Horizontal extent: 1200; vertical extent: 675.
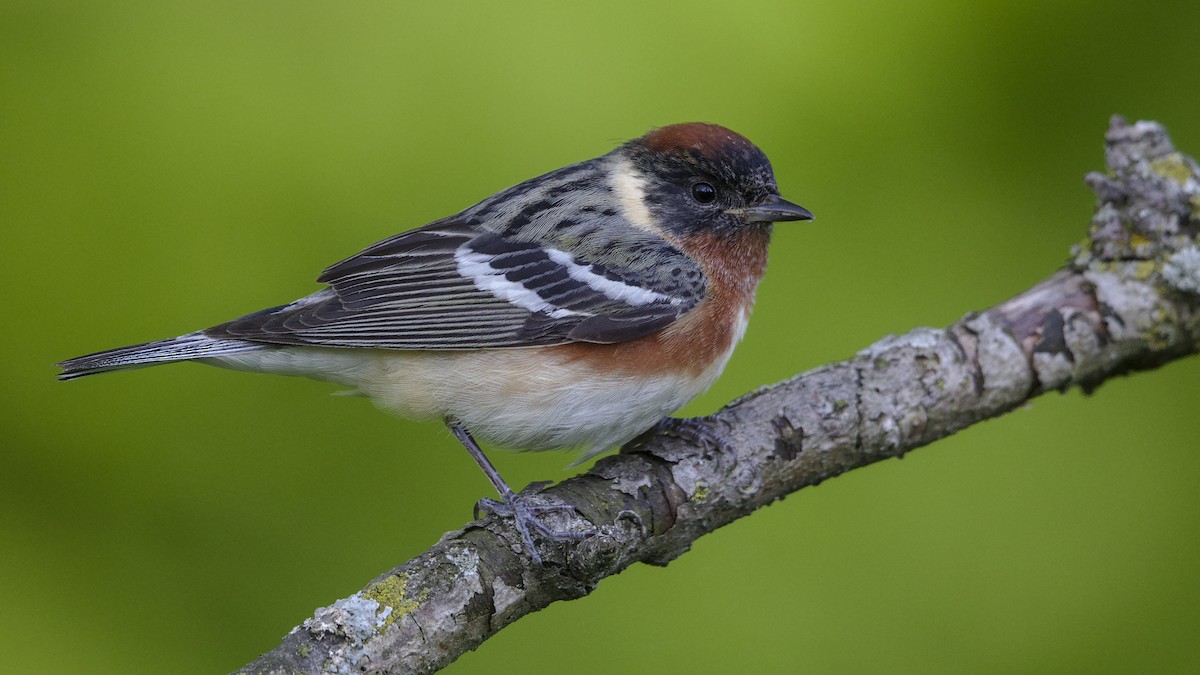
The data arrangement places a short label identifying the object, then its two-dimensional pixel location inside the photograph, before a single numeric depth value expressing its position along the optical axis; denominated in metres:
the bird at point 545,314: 6.60
